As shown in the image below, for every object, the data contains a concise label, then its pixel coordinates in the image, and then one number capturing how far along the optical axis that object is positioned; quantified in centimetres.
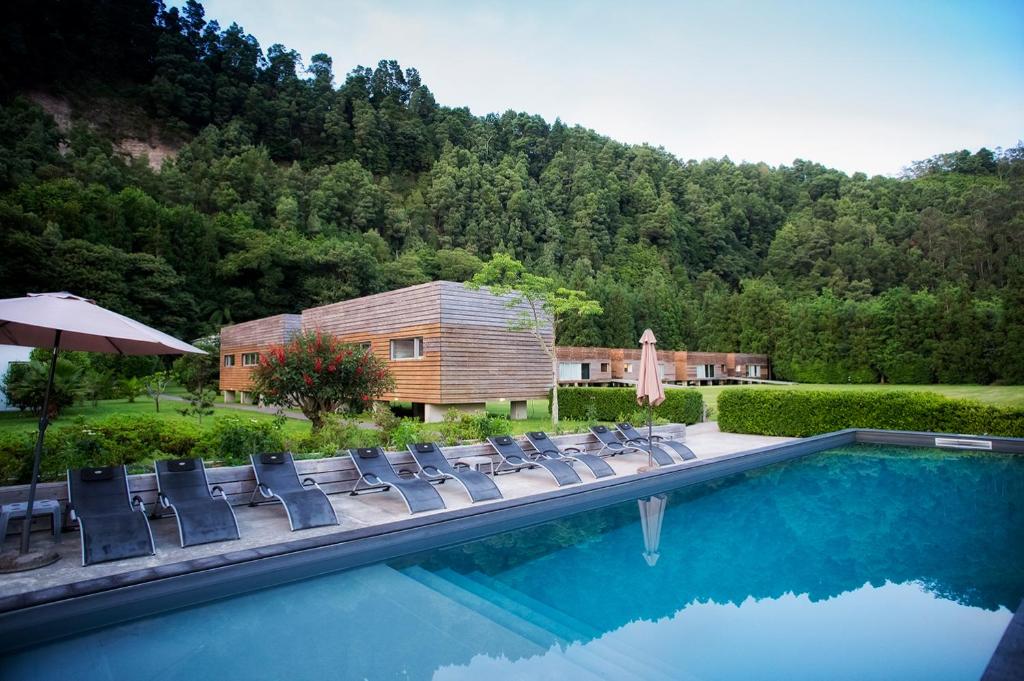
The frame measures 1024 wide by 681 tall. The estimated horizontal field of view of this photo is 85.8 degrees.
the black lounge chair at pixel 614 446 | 897
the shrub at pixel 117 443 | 565
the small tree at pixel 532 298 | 1544
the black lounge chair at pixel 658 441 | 949
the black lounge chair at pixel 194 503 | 459
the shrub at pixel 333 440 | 757
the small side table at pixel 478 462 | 802
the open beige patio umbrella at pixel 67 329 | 396
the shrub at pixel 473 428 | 921
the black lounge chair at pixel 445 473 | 625
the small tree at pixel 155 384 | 1658
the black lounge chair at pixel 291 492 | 507
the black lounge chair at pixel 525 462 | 720
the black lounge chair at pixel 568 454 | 785
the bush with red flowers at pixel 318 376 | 1000
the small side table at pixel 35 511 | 428
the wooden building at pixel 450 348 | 1448
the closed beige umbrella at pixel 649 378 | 858
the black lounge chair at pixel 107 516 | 416
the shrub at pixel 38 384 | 1217
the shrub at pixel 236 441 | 679
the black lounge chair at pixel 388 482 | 570
